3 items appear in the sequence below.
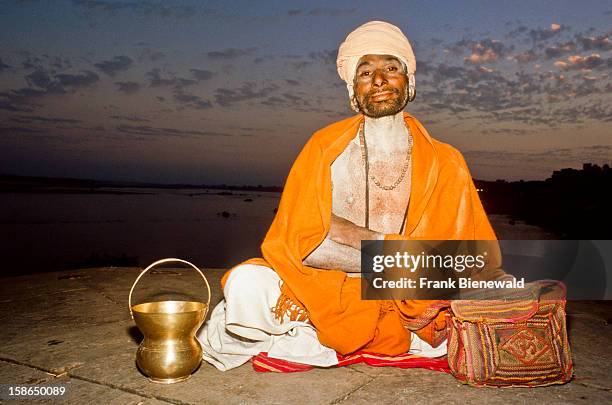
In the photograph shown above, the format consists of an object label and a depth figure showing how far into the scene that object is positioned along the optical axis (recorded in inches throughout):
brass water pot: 97.9
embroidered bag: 99.0
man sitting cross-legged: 108.4
